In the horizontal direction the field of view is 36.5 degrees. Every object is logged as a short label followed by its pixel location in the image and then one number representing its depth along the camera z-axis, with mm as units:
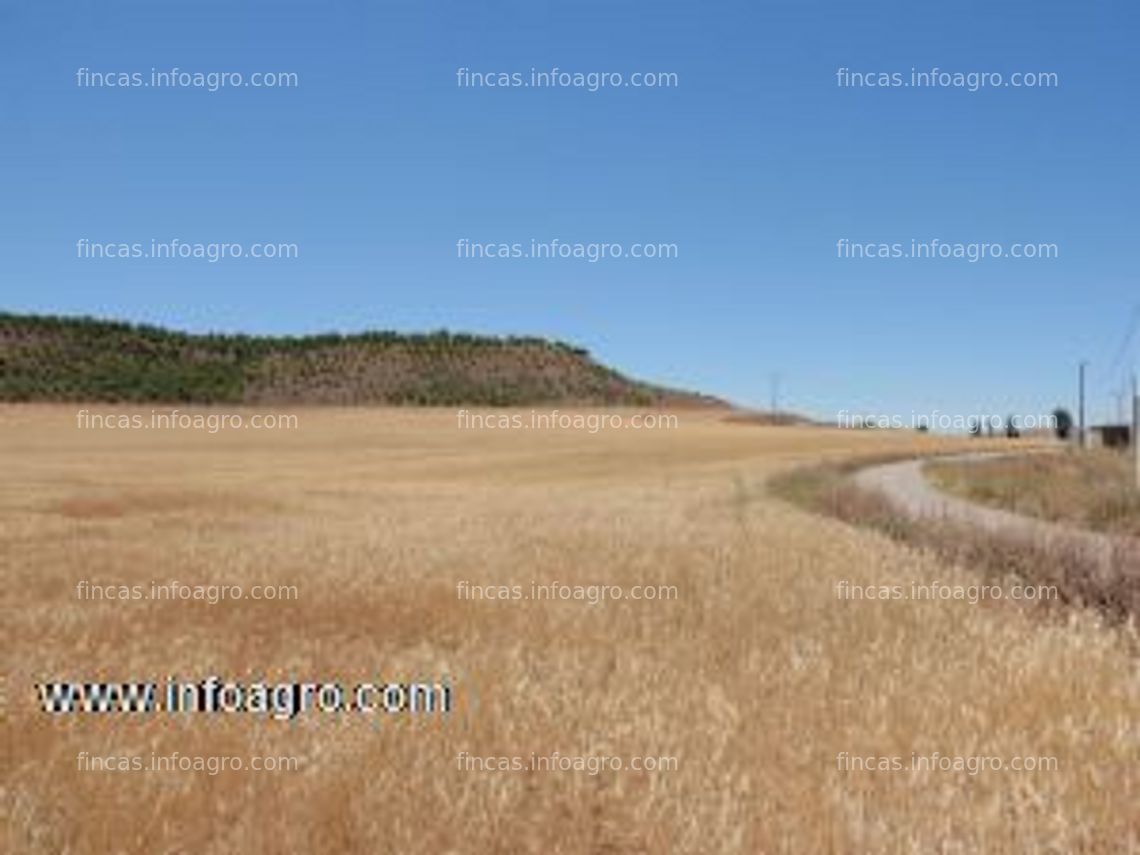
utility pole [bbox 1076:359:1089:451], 102694
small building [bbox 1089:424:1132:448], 102950
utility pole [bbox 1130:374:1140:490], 48956
